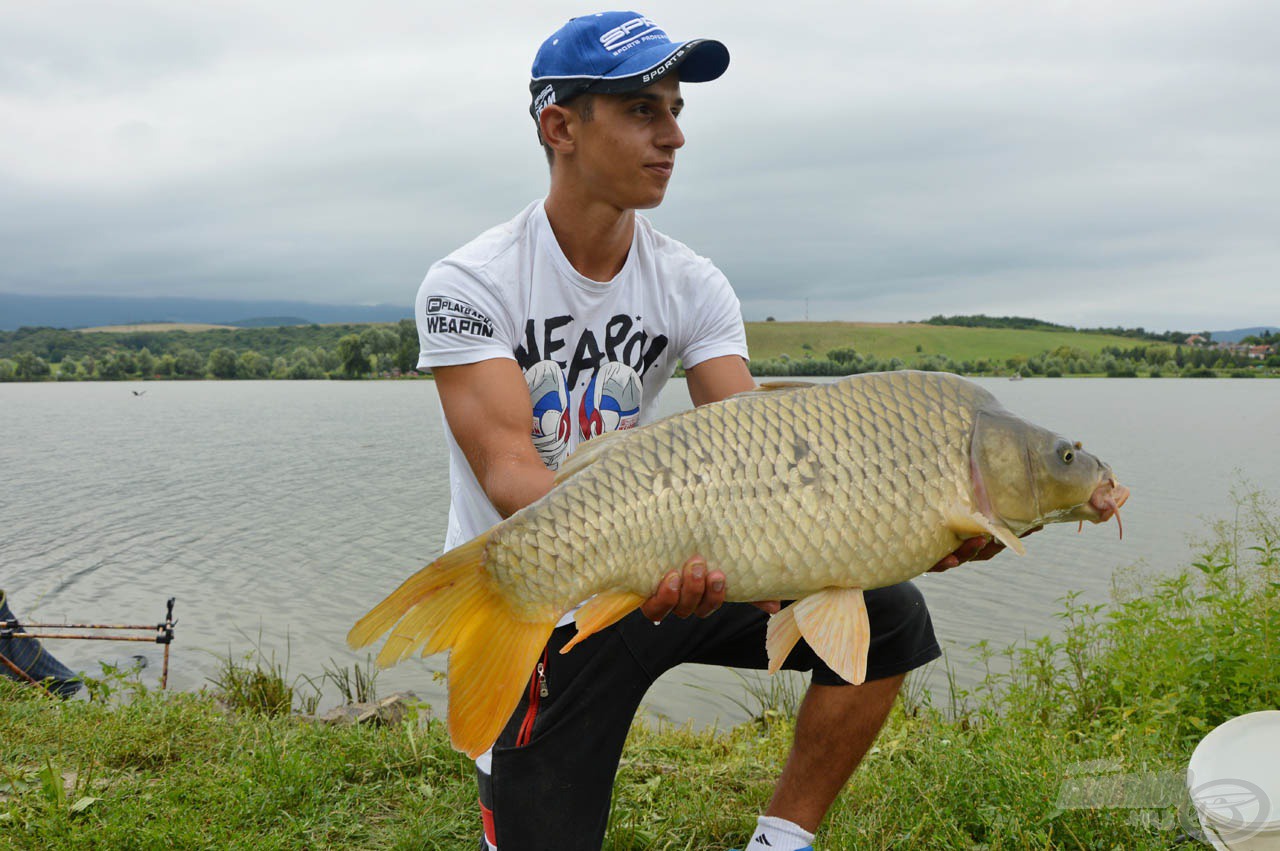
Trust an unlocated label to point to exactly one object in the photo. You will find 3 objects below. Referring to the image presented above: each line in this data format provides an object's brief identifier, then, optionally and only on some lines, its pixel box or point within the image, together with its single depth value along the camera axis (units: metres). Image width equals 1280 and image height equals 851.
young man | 1.95
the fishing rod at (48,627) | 3.95
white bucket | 1.79
